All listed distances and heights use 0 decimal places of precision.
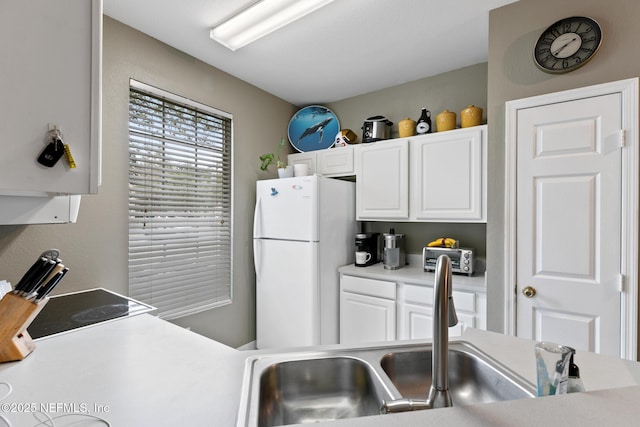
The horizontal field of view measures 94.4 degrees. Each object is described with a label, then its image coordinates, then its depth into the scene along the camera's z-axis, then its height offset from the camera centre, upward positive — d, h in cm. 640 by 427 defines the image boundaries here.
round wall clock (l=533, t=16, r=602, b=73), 162 +97
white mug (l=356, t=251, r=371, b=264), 276 -40
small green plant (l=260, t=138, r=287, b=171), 295 +53
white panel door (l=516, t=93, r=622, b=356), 157 -4
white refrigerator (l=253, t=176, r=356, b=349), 253 -37
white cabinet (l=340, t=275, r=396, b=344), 243 -81
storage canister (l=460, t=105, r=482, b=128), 238 +80
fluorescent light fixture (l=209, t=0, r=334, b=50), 177 +125
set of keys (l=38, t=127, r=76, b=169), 85 +18
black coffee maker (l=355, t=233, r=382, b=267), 278 -31
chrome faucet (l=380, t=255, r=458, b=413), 65 -30
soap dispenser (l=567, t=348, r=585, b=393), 58 -33
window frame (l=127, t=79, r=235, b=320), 211 +51
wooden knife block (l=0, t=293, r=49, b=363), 96 -37
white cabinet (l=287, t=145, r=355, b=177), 298 +57
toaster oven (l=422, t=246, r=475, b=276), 236 -35
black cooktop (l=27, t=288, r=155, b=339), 125 -48
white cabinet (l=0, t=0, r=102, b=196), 80 +36
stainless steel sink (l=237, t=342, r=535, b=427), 79 -48
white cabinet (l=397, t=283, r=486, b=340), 210 -71
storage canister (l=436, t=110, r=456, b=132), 251 +81
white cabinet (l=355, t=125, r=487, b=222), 230 +32
